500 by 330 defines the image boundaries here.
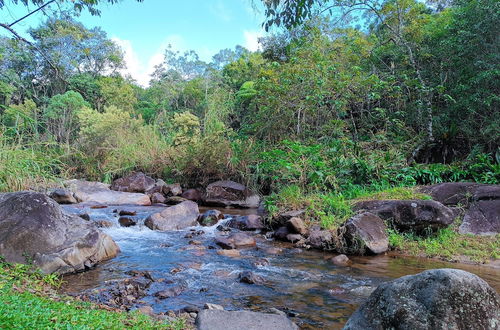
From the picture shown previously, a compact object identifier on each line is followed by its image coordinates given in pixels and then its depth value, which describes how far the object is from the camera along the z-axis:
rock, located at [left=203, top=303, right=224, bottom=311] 4.05
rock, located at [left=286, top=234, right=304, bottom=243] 7.39
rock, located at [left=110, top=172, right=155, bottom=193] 12.61
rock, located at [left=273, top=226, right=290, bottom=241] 7.70
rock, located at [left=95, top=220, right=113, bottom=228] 7.95
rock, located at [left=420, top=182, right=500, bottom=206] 7.41
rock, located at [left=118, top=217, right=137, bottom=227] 8.25
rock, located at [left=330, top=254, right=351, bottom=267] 6.11
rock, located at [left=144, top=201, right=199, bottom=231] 8.14
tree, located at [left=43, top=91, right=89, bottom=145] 18.03
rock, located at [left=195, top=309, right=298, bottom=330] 3.50
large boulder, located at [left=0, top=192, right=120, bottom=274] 4.83
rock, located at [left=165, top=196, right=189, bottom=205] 11.50
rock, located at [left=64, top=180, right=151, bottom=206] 11.04
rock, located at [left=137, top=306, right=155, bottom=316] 3.80
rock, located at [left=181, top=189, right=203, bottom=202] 12.12
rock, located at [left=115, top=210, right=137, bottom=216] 9.17
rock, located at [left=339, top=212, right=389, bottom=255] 6.58
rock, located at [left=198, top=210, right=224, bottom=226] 8.73
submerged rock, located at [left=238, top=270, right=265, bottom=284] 5.12
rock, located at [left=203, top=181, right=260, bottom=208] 11.34
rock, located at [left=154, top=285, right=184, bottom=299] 4.45
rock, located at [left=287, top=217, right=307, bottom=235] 7.66
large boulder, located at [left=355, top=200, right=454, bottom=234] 6.85
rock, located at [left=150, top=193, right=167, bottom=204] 11.50
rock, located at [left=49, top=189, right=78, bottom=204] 10.44
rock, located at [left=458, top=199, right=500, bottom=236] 7.01
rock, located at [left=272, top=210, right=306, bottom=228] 8.06
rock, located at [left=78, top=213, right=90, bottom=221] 8.18
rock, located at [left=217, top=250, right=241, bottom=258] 6.43
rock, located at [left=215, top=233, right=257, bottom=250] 6.94
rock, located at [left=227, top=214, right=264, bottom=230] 8.51
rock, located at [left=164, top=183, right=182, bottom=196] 12.33
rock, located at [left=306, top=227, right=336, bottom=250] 6.93
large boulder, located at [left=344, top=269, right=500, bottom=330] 2.62
